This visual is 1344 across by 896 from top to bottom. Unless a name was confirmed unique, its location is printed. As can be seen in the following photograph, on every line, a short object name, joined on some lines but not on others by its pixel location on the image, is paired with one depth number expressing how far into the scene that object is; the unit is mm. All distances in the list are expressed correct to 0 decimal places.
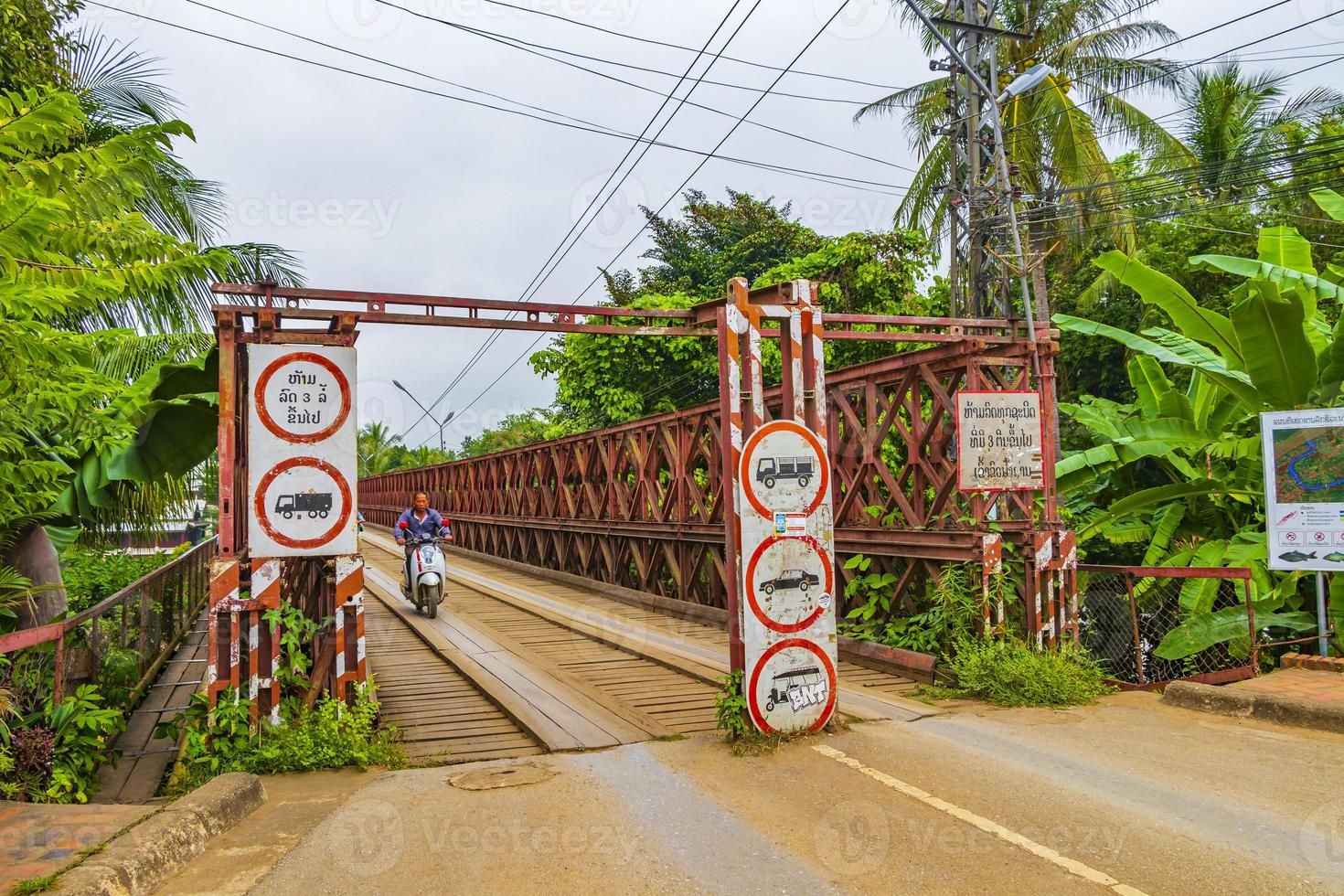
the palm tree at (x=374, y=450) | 63688
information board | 7707
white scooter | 12703
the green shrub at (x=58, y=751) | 5348
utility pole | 11312
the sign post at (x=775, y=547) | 6156
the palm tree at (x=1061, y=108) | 18047
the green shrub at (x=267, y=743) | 5773
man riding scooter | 13289
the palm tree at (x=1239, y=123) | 21453
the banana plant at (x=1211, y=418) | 9125
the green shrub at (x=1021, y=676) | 7352
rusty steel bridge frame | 7629
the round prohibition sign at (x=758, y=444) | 6188
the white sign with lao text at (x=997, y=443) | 8047
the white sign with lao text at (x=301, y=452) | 6137
